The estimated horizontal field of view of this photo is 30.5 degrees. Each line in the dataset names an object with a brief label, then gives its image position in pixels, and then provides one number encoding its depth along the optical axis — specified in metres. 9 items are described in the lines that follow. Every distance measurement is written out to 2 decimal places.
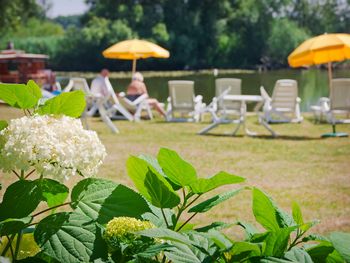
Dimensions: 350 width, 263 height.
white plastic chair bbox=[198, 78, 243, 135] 10.39
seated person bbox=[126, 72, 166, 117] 13.06
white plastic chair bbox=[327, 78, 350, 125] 10.59
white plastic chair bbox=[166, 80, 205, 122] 11.91
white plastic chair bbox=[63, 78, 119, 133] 10.59
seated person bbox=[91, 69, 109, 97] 12.69
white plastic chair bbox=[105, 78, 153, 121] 12.55
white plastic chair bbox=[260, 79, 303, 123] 11.56
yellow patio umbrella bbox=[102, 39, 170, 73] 15.31
